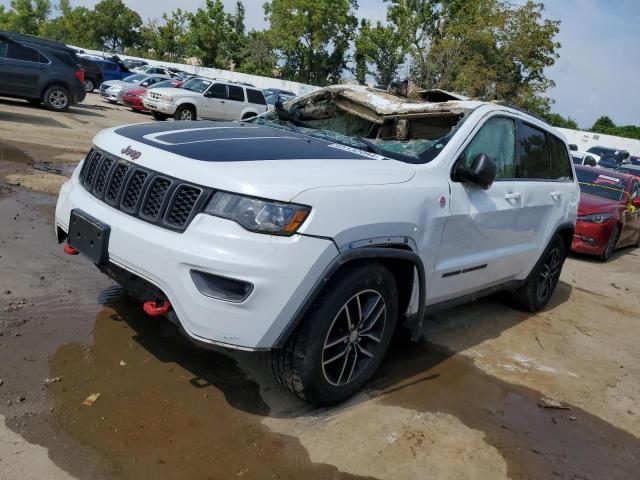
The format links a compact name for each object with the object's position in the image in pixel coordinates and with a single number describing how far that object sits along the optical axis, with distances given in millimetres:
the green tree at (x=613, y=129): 49928
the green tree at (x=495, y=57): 32562
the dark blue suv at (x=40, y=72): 15156
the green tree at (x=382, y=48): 48500
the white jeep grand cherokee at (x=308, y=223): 2822
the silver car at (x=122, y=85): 23531
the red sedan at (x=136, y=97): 22141
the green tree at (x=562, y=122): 49844
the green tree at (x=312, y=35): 51219
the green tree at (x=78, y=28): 70812
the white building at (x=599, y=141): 37469
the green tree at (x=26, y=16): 78938
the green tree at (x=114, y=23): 69938
